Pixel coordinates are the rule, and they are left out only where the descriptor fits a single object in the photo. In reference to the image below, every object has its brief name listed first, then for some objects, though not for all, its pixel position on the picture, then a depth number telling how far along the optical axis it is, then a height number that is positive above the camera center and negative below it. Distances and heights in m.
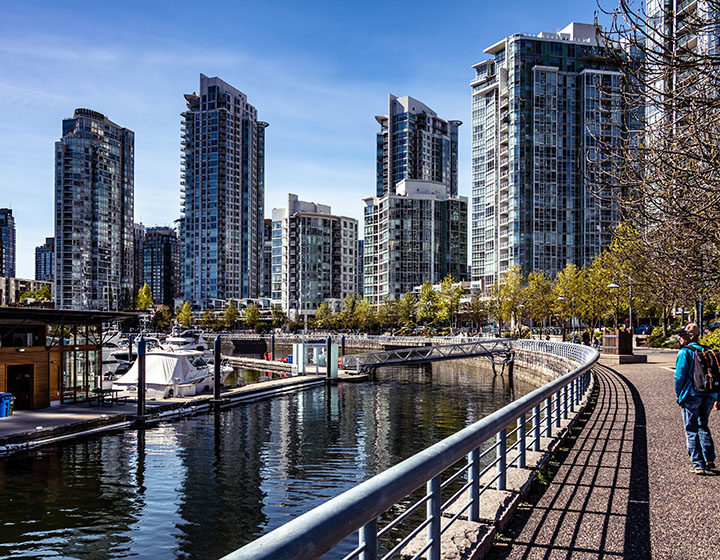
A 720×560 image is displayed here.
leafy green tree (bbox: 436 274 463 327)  94.75 +0.05
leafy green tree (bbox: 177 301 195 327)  158.65 -4.14
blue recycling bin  24.88 -4.16
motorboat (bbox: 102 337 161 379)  55.84 -5.70
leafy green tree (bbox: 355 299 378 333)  123.88 -3.30
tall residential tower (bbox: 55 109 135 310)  180.88 +25.95
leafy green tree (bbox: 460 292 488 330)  97.50 -1.48
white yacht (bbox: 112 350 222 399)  36.09 -4.65
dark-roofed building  26.39 -2.63
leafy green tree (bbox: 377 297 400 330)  118.64 -2.65
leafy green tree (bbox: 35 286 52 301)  136.12 +1.69
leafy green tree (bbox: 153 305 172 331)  162.12 -5.08
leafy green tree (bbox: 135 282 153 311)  156.12 +0.54
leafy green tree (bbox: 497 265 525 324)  79.81 +0.56
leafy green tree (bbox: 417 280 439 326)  98.93 -0.44
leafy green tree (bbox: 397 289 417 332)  114.12 -1.82
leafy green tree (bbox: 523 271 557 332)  75.06 +0.26
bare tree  8.41 +2.75
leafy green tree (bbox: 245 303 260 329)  152.38 -3.78
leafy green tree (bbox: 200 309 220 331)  157.75 -5.28
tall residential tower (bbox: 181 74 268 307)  196.88 +24.60
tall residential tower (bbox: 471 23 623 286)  107.94 +25.65
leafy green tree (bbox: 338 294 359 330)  131.12 -3.35
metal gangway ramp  53.25 -5.26
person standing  9.34 -1.65
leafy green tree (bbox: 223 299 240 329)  155.12 -4.08
